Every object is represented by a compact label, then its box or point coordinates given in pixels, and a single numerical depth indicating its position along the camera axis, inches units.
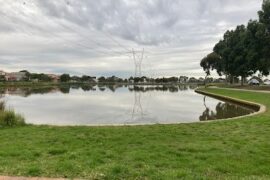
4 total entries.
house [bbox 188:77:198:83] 3719.6
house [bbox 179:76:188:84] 3675.5
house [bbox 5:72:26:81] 3252.5
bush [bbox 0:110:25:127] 240.7
